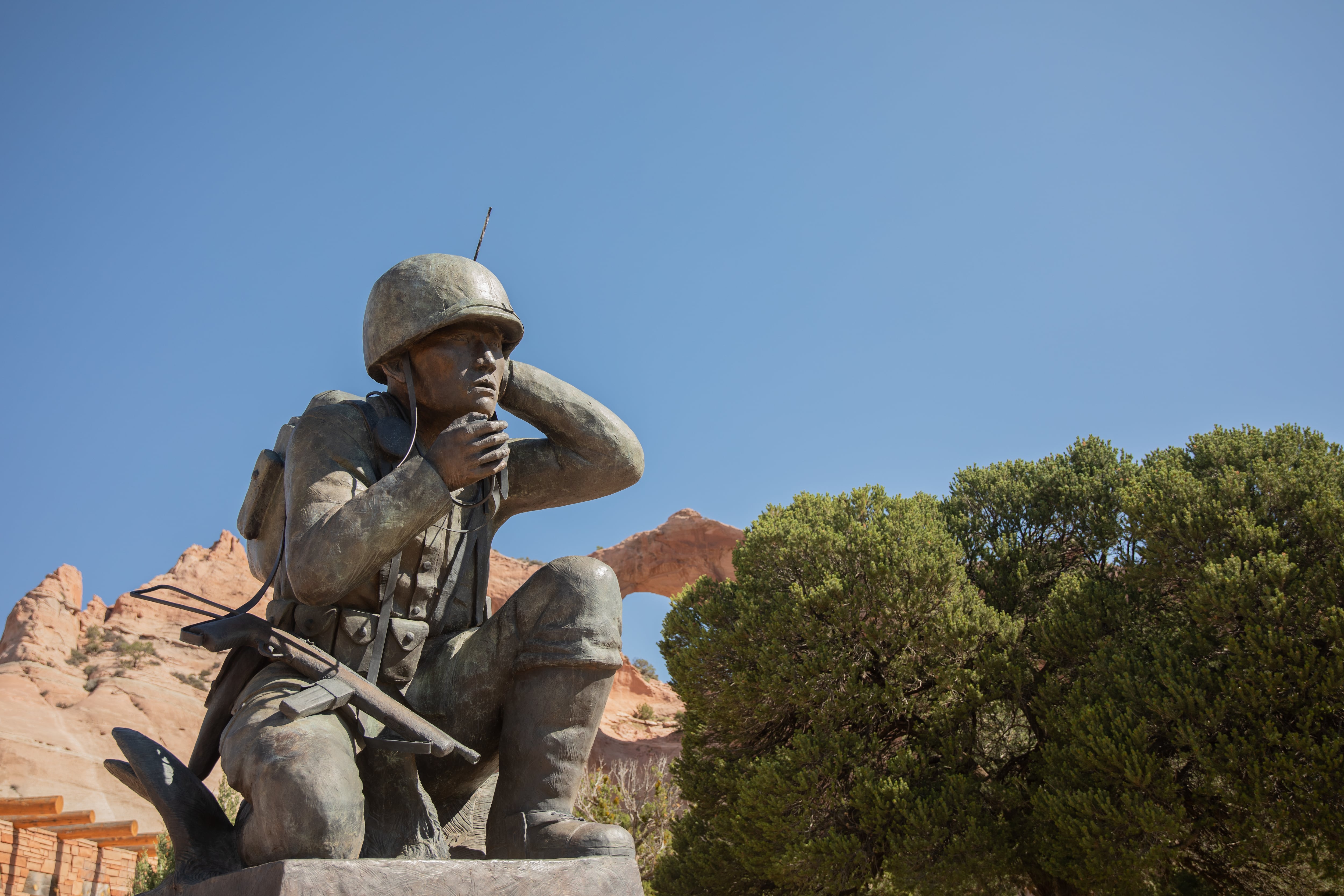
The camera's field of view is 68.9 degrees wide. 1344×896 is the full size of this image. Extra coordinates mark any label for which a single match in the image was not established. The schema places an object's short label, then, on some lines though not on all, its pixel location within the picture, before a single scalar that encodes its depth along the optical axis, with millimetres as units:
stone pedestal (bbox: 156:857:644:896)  1902
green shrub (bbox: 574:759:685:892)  15344
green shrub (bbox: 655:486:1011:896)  12023
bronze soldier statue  2248
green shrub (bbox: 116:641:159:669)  28875
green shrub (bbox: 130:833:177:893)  15164
